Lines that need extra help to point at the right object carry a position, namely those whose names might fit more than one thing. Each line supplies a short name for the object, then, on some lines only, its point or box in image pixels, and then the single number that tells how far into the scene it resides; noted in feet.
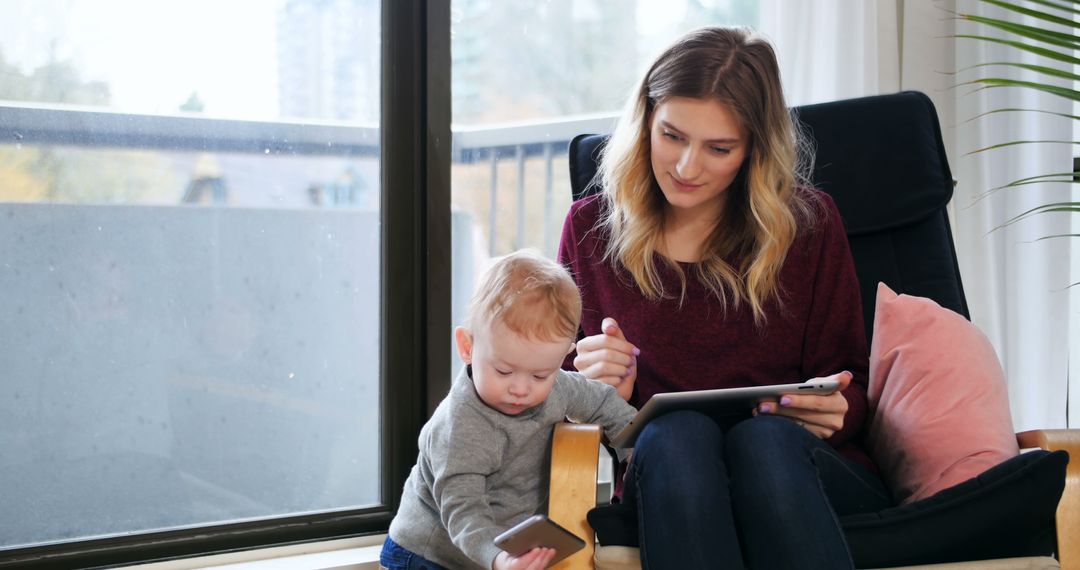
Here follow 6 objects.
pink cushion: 4.62
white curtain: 7.68
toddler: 4.30
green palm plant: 5.40
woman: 5.29
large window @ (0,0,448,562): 6.08
